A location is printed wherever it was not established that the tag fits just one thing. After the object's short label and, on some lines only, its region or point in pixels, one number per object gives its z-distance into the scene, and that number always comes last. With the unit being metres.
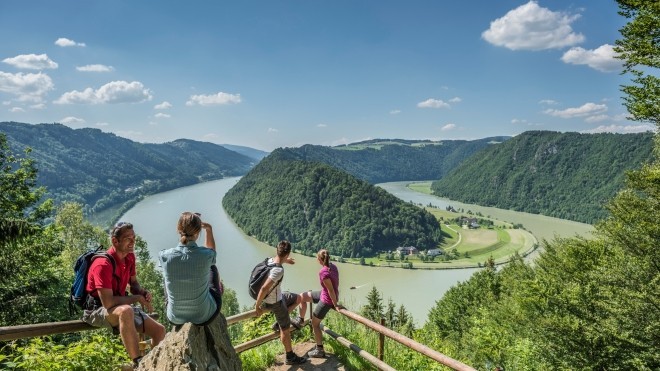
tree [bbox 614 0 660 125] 8.38
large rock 3.09
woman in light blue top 3.21
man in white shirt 4.83
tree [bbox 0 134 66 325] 10.80
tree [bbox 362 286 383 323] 31.44
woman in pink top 5.31
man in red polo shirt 3.36
